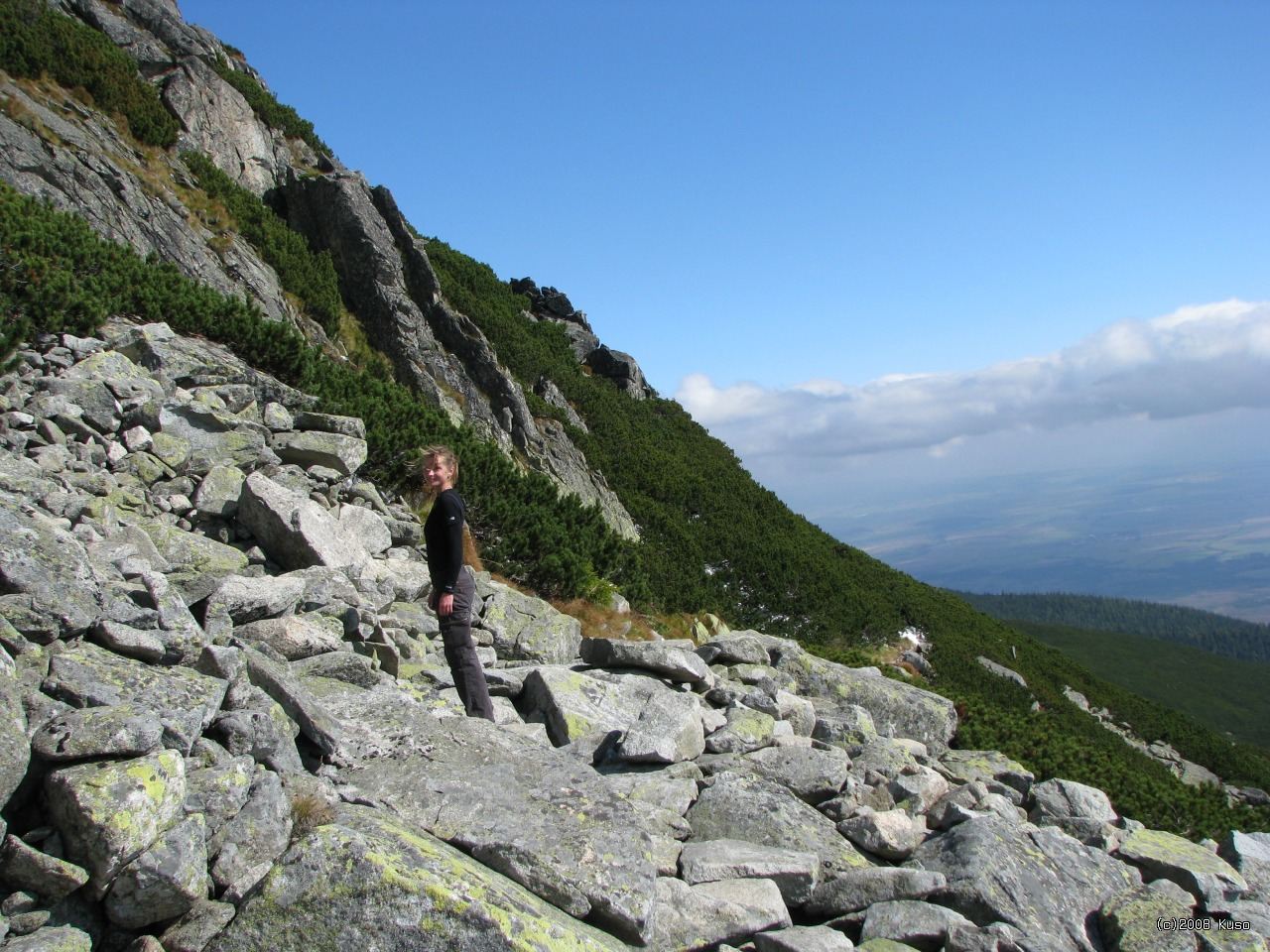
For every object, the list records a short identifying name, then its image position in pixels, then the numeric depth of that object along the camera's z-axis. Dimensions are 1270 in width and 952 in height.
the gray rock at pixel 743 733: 8.38
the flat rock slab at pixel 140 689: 4.44
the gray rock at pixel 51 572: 5.07
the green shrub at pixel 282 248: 24.42
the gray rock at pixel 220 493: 9.89
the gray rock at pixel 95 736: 3.89
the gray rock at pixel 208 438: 10.64
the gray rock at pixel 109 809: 3.63
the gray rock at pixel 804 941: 4.65
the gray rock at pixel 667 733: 7.41
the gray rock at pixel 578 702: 8.04
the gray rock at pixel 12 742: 3.70
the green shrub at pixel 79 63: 23.36
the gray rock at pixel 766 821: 6.30
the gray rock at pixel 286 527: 9.58
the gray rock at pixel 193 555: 7.98
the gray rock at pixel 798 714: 9.95
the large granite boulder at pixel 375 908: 3.64
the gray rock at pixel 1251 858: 7.79
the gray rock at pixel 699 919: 4.77
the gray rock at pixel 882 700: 12.33
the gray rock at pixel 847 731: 9.62
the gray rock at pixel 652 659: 10.15
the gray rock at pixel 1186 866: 6.97
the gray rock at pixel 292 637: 7.12
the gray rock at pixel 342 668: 6.95
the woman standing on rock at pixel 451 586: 7.20
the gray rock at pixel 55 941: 3.34
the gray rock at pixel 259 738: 4.91
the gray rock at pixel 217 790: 4.12
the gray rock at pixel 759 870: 5.46
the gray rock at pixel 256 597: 7.23
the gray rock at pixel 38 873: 3.54
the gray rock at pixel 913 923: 5.04
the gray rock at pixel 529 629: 10.51
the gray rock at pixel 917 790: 7.61
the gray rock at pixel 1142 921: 5.76
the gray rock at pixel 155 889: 3.63
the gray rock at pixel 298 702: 5.50
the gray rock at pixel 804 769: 7.43
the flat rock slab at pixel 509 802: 4.60
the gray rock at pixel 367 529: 11.27
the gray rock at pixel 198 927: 3.62
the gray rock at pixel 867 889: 5.49
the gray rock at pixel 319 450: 11.89
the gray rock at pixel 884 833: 6.60
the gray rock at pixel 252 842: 3.92
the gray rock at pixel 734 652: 12.52
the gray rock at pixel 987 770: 9.95
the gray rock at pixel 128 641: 5.26
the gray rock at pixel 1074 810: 8.13
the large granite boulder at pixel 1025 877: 5.67
